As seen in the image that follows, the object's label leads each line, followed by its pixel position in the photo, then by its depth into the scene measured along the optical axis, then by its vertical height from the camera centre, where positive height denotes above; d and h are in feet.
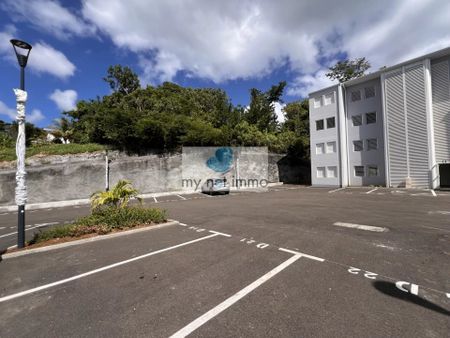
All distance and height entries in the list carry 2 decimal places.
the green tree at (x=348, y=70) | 112.89 +50.07
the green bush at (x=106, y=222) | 22.40 -4.72
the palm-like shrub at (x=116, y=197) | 25.81 -2.14
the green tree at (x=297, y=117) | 120.37 +30.16
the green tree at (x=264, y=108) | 116.67 +33.53
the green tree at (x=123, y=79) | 117.75 +48.70
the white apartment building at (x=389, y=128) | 65.87 +14.19
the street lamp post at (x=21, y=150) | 20.04 +2.40
